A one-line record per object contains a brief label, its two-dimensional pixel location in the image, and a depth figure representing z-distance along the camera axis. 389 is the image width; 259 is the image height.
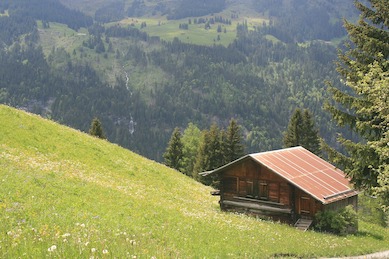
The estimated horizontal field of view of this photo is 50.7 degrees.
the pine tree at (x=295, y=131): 83.38
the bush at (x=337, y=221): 37.44
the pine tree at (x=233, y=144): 82.12
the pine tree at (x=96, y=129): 79.81
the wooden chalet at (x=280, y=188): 39.56
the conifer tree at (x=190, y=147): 103.81
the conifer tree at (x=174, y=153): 90.12
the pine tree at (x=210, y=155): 83.75
